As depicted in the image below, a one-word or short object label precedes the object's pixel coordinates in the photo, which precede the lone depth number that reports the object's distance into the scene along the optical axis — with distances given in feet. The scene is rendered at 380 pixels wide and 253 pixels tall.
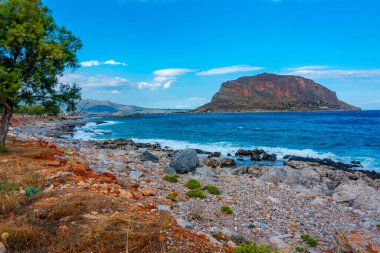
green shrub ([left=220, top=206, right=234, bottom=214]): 33.40
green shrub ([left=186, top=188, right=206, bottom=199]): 38.45
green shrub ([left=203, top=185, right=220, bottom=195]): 41.32
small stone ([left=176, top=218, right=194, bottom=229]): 24.46
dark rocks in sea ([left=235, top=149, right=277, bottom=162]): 96.37
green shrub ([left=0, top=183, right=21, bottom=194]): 29.40
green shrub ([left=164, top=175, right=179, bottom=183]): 46.75
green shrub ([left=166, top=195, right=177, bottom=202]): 34.94
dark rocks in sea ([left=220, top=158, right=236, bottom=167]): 83.12
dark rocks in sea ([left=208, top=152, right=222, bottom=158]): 101.35
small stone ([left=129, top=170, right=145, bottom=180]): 45.93
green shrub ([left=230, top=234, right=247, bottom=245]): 25.39
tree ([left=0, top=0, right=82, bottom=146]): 45.88
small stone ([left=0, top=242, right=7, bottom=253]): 17.92
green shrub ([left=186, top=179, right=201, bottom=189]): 43.55
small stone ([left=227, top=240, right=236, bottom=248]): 22.68
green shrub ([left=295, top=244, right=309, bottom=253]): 25.91
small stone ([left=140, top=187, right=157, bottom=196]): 34.91
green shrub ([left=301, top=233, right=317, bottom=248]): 27.25
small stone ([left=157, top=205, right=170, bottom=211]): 28.81
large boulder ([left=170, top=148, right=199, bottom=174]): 57.82
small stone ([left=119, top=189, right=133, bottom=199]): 30.90
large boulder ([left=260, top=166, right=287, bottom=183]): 57.82
